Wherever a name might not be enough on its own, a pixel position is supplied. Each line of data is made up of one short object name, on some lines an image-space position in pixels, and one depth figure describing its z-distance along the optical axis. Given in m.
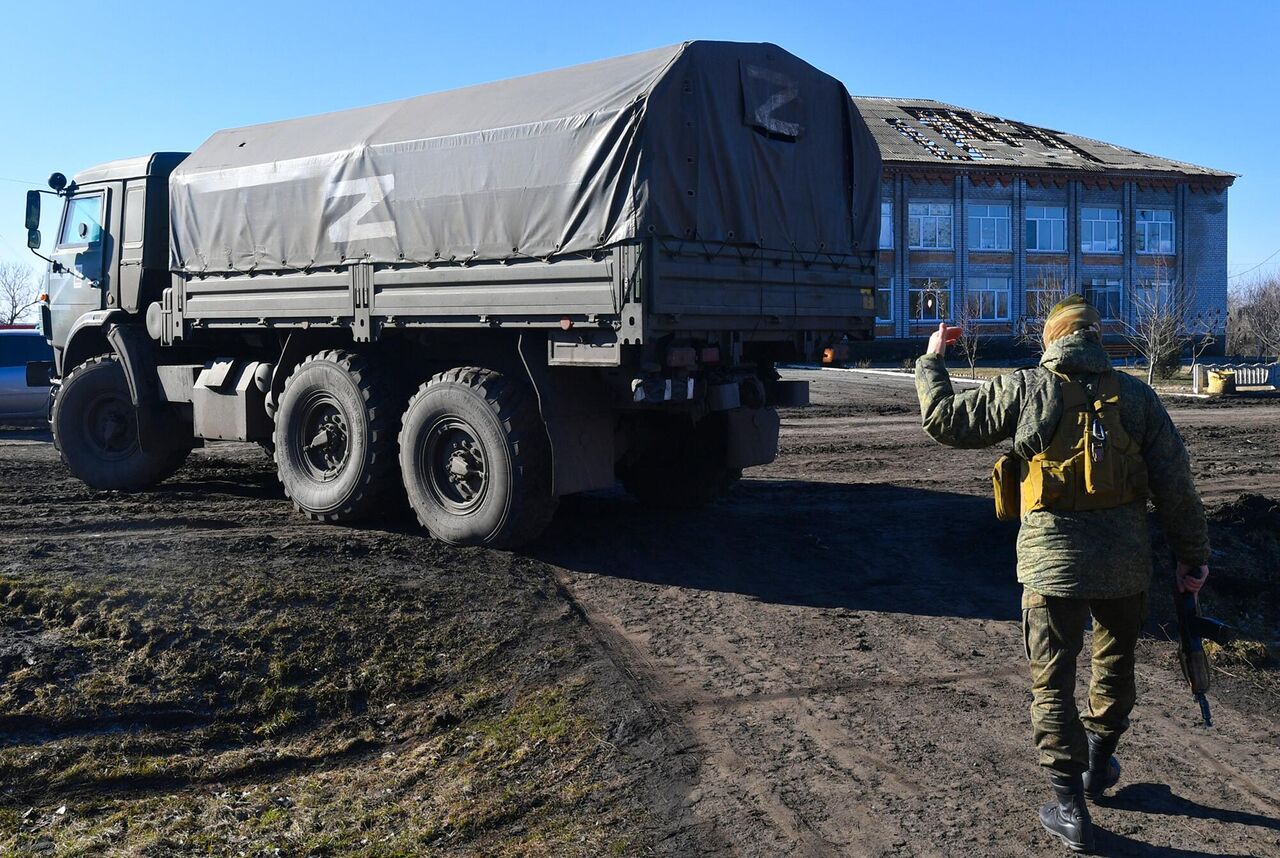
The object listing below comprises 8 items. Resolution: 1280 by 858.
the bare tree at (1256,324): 43.54
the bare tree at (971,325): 35.81
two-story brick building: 44.75
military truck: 7.84
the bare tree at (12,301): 55.23
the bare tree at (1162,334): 29.09
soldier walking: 4.21
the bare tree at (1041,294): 40.47
